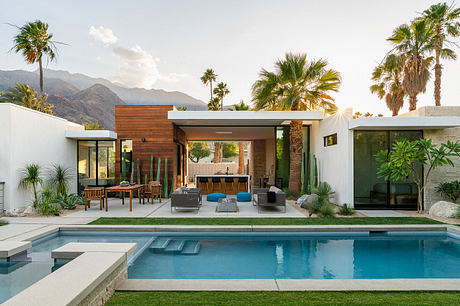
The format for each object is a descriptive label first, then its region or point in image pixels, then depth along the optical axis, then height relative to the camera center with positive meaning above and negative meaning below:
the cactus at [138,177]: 11.41 -0.73
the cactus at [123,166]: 11.74 -0.24
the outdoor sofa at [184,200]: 8.28 -1.28
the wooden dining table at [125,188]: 8.64 -0.93
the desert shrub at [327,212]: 7.64 -1.56
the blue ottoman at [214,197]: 11.10 -1.59
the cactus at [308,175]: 11.82 -0.72
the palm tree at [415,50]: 12.03 +5.27
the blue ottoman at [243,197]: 10.91 -1.58
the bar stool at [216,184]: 12.62 -1.18
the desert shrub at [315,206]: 8.07 -1.47
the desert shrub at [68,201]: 9.00 -1.44
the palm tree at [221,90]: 26.84 +7.36
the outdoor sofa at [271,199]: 8.48 -1.30
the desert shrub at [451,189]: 8.59 -1.03
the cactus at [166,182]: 11.45 -0.97
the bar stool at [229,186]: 12.67 -1.28
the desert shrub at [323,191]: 9.01 -1.13
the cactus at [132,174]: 11.27 -0.61
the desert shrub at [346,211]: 8.01 -1.61
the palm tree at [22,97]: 23.41 +5.97
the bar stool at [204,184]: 12.59 -1.17
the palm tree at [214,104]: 27.59 +6.12
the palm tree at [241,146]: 21.08 +1.23
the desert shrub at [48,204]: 8.05 -1.39
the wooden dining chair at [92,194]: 8.88 -1.15
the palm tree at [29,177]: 8.41 -0.53
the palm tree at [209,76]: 28.54 +9.43
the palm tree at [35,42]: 13.87 +6.56
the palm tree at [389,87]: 14.83 +4.36
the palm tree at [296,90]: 10.50 +2.99
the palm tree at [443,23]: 12.49 +6.72
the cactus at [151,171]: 11.44 -0.47
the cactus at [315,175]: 11.44 -0.69
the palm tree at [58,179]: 9.83 -0.70
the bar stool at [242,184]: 12.72 -1.19
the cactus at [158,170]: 11.19 -0.44
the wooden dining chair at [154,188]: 10.41 -1.12
